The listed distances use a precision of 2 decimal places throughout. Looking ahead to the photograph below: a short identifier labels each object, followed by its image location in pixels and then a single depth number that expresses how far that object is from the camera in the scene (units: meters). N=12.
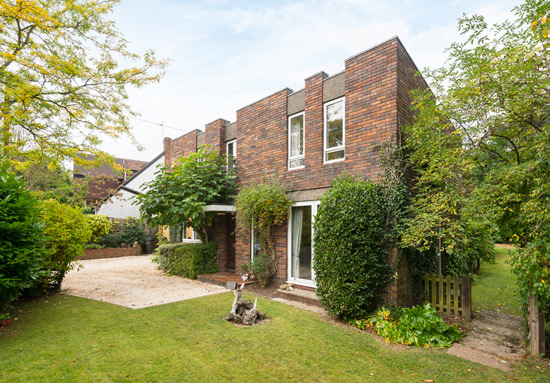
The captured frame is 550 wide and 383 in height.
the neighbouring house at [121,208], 19.48
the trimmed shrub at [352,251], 5.55
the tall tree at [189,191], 9.53
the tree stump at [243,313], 5.55
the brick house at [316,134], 6.49
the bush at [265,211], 7.99
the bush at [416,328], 4.81
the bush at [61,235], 6.67
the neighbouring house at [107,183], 27.02
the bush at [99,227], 15.79
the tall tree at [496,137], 3.76
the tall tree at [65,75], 6.78
